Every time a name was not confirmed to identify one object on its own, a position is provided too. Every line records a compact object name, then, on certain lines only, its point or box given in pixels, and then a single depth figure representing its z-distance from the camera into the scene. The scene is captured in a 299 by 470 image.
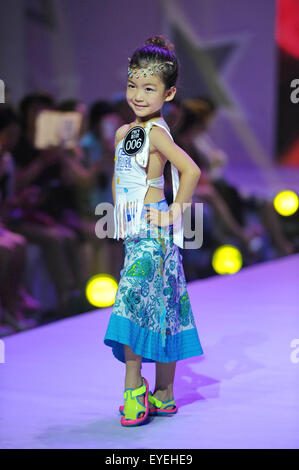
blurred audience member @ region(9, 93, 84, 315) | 9.53
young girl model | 5.00
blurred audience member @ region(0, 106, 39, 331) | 8.24
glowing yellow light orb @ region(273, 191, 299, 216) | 14.19
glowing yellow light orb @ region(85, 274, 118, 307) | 9.08
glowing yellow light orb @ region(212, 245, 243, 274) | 11.42
